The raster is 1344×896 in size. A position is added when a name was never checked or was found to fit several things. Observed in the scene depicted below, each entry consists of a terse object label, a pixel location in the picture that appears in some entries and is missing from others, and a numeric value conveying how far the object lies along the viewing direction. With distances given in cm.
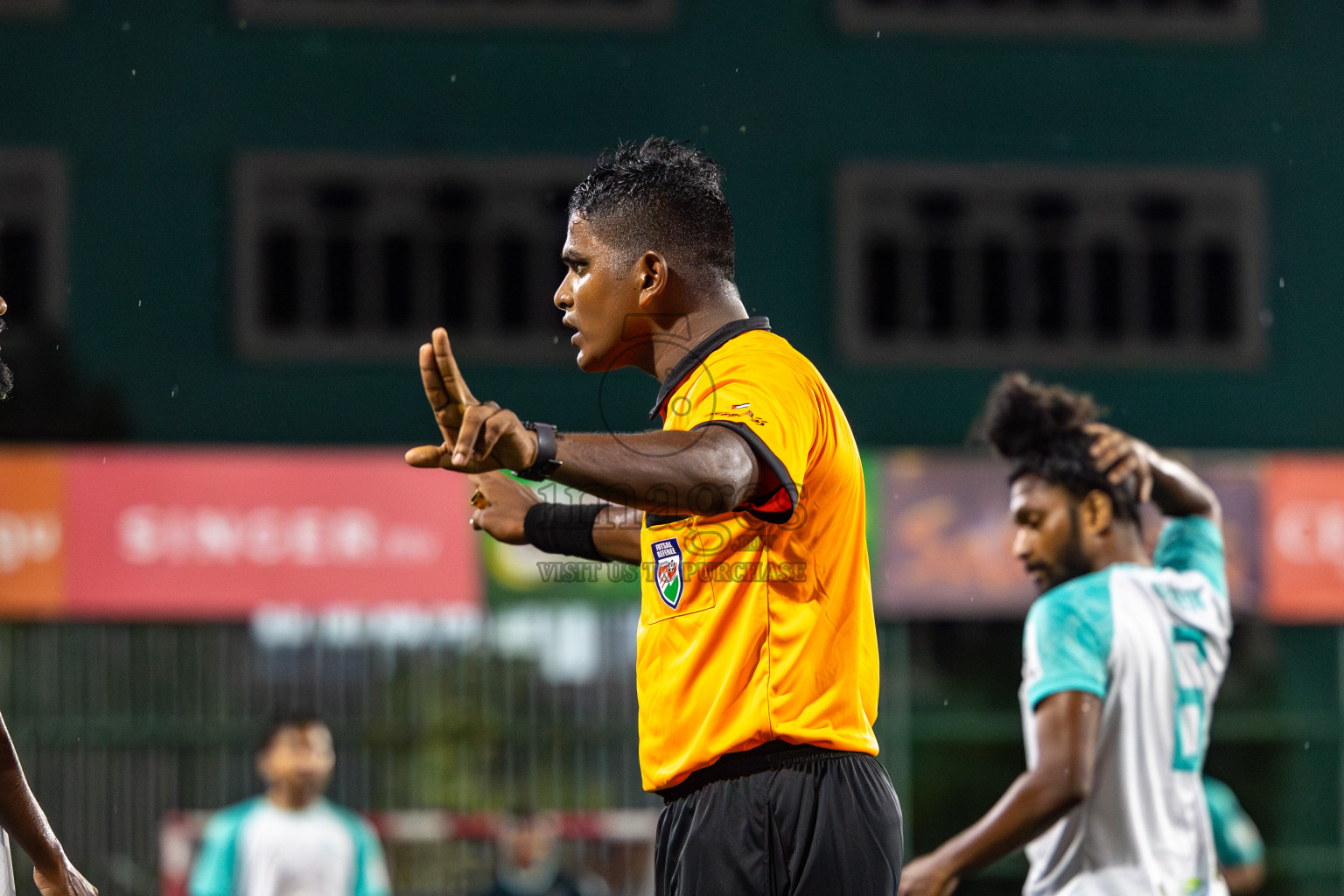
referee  571
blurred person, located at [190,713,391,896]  1733
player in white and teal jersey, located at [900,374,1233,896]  839
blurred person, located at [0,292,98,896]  679
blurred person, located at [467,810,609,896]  2109
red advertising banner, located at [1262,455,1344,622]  2661
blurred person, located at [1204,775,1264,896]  1347
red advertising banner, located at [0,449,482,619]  2511
